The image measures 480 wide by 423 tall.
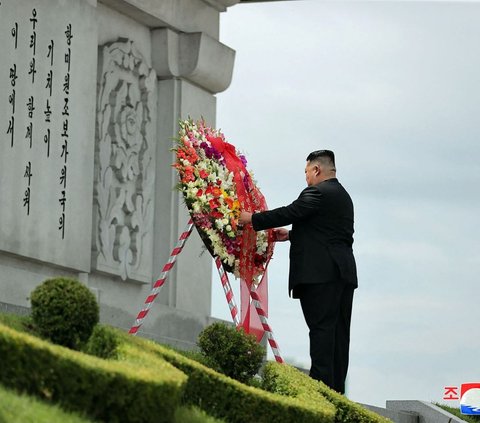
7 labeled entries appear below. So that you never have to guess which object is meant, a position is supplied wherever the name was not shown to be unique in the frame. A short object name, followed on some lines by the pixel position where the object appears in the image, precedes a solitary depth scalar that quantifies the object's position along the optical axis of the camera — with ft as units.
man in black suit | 31.81
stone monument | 37.65
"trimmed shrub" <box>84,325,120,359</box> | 24.64
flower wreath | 32.65
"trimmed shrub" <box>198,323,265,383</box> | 29.19
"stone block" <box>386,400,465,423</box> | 45.16
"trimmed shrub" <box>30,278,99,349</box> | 24.12
